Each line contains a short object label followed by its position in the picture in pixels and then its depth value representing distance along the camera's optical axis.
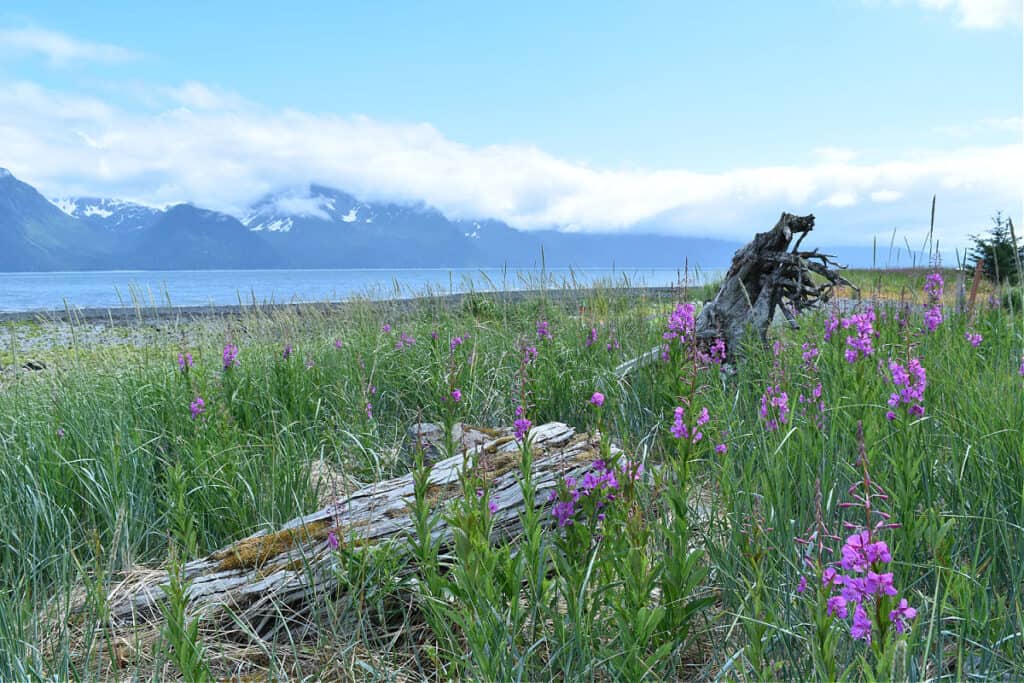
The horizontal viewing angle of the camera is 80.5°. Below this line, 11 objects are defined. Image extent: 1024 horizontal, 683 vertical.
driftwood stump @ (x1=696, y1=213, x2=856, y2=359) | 5.23
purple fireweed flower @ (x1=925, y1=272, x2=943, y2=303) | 4.06
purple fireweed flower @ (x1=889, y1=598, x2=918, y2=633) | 1.04
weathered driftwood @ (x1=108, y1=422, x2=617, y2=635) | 2.29
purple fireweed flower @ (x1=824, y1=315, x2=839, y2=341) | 3.96
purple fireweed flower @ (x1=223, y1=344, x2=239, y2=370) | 4.19
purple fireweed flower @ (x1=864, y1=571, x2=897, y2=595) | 0.98
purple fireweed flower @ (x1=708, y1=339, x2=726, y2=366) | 4.07
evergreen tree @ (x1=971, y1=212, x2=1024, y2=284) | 9.95
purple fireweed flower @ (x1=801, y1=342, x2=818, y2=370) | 3.46
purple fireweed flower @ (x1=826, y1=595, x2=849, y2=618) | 1.10
